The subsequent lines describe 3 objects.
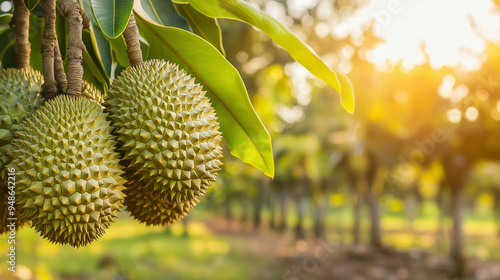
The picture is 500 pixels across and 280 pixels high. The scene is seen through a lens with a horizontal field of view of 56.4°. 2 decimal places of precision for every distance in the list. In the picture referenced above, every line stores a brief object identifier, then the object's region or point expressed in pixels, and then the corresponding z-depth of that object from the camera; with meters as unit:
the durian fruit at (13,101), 0.92
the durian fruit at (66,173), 0.86
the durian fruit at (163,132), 0.92
